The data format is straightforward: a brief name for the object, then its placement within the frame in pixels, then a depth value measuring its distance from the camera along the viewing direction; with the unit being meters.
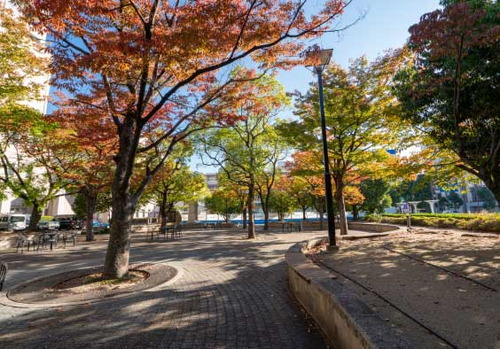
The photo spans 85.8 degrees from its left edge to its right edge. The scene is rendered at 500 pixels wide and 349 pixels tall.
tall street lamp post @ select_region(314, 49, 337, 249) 7.79
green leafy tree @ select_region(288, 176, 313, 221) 25.15
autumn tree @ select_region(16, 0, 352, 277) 5.65
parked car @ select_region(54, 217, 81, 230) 36.55
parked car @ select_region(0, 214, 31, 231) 28.73
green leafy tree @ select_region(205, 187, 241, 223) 39.22
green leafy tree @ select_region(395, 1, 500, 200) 6.07
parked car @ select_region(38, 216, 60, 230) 31.91
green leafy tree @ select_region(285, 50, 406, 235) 10.77
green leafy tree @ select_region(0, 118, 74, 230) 15.74
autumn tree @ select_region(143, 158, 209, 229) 26.58
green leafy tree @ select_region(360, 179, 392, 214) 31.31
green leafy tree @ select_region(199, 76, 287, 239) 16.81
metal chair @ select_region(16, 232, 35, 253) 13.87
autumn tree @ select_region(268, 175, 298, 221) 34.24
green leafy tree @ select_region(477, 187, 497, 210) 53.47
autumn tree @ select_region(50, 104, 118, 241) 9.02
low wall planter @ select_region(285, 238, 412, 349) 2.35
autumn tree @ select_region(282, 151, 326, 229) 14.35
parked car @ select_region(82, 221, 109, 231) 38.03
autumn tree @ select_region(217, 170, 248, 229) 25.98
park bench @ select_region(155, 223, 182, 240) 20.10
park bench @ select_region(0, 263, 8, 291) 6.50
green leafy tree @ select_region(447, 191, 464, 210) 58.09
